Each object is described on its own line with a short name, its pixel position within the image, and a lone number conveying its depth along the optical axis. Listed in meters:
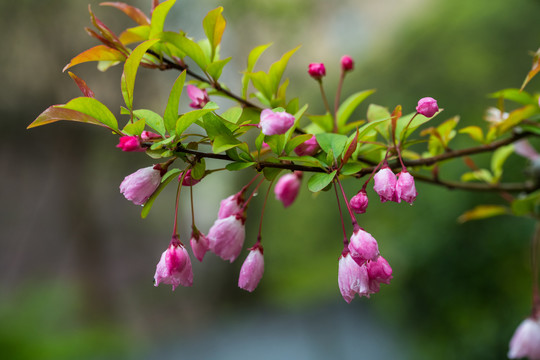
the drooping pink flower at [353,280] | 0.43
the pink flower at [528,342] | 0.68
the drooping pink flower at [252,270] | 0.49
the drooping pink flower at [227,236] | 0.50
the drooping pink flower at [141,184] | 0.41
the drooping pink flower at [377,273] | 0.43
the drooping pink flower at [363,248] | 0.41
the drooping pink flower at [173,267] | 0.45
